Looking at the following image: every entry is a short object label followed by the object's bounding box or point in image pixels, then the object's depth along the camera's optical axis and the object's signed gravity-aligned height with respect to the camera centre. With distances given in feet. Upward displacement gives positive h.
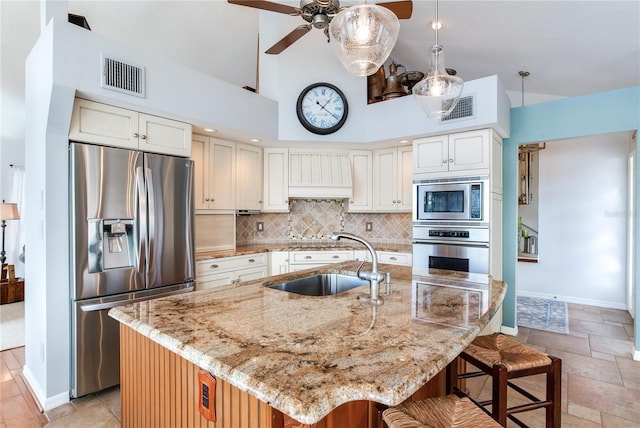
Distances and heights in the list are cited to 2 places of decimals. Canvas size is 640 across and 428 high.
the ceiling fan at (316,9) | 6.69 +4.16
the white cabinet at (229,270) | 11.00 -2.02
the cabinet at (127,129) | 7.91 +2.14
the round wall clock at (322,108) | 12.67 +3.95
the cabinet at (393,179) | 13.76 +1.39
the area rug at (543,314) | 12.94 -4.32
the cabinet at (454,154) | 10.95 +2.00
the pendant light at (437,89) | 7.28 +2.70
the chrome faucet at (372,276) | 5.13 -1.03
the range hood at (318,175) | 13.92 +1.55
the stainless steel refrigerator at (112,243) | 7.73 -0.78
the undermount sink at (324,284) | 7.13 -1.55
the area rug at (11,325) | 11.14 -4.34
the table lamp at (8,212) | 16.58 -0.03
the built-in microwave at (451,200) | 10.97 +0.45
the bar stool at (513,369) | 4.60 -2.24
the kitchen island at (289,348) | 2.63 -1.32
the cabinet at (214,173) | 11.65 +1.40
